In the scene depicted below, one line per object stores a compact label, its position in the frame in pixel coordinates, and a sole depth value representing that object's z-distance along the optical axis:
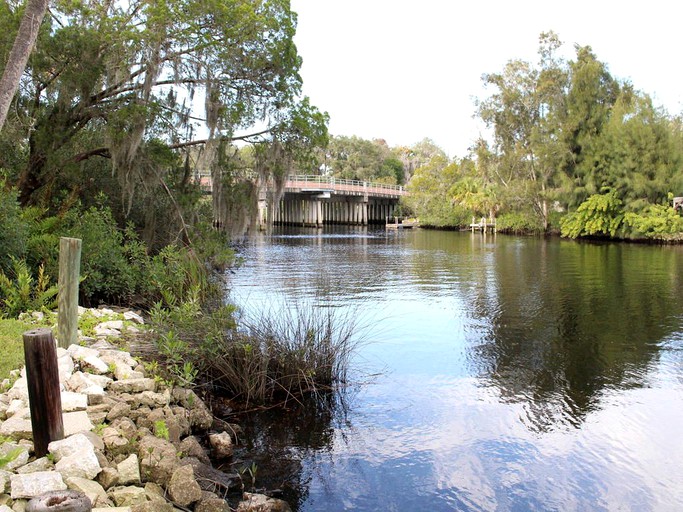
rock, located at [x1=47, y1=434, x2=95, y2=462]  4.17
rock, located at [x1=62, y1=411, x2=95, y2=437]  4.59
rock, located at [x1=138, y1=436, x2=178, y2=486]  4.54
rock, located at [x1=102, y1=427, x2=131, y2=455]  4.60
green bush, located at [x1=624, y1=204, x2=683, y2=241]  34.84
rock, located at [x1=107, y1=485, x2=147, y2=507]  3.98
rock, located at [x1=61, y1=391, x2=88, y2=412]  4.97
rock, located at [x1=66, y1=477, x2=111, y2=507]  3.82
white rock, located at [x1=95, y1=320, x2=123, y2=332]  7.94
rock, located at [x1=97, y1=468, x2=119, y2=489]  4.16
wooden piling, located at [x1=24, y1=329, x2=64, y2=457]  4.21
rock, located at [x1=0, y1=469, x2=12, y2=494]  3.72
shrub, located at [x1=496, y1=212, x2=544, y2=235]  47.03
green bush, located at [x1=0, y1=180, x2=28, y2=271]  8.39
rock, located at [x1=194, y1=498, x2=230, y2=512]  4.46
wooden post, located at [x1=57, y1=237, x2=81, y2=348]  6.42
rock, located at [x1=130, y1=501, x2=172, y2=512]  3.89
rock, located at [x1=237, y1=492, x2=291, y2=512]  4.74
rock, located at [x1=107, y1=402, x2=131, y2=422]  5.16
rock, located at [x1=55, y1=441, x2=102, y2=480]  4.03
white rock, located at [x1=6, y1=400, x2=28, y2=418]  4.80
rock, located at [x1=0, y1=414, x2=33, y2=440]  4.39
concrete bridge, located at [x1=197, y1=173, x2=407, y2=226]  57.66
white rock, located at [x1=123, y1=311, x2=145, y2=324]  8.96
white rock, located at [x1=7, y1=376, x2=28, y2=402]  5.07
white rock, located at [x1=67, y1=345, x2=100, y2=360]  6.04
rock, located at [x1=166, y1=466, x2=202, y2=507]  4.41
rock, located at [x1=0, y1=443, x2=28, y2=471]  3.99
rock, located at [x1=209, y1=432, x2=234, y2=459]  5.86
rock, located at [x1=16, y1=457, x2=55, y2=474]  3.98
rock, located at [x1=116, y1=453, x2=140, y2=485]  4.25
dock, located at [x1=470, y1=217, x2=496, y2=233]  51.47
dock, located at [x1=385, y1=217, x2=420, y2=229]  63.09
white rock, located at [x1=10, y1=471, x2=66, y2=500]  3.67
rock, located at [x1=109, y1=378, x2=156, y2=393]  5.78
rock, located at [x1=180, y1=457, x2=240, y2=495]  5.03
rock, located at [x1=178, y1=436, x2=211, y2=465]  5.36
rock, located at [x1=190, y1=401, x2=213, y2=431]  6.20
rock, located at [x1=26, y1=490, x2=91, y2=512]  3.46
